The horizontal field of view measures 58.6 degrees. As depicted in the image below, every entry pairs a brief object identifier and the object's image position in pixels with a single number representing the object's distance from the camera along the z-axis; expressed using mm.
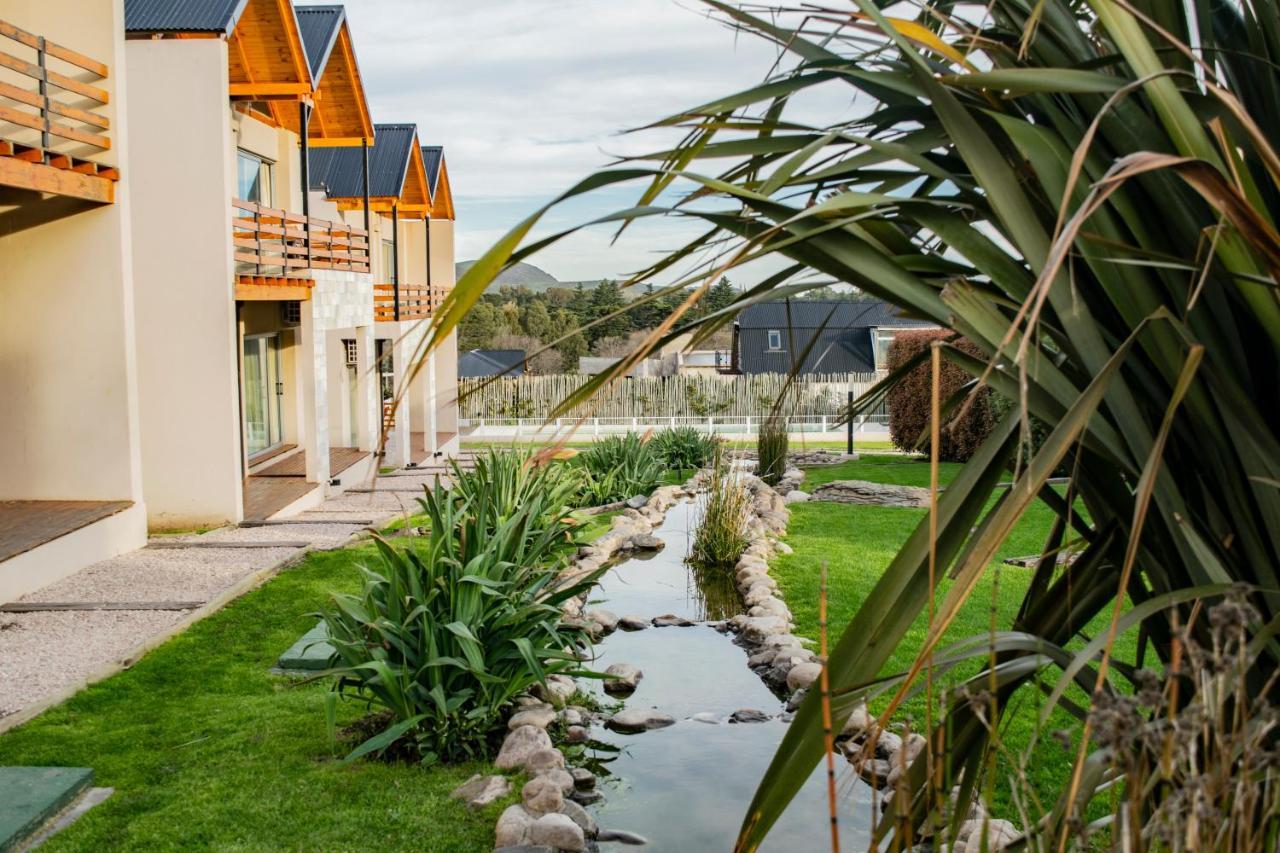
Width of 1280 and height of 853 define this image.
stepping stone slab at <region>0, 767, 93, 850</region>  3492
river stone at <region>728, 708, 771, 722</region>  4949
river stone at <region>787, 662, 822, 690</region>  5207
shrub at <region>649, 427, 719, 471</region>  16250
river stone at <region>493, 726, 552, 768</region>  4070
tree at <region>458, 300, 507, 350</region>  57450
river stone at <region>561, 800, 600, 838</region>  3645
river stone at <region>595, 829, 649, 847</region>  3646
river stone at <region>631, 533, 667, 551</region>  9664
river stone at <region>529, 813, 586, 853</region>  3400
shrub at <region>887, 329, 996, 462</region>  15984
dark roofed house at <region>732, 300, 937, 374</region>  43531
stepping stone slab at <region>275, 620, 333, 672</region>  5664
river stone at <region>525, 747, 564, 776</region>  3920
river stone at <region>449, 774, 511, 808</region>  3723
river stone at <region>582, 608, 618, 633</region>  6648
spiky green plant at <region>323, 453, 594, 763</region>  4188
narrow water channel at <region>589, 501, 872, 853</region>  3787
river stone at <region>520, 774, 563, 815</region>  3590
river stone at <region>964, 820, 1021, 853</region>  3057
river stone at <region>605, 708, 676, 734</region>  4828
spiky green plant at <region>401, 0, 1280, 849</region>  1288
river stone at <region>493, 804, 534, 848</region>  3400
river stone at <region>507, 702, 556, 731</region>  4418
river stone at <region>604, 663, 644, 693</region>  5430
